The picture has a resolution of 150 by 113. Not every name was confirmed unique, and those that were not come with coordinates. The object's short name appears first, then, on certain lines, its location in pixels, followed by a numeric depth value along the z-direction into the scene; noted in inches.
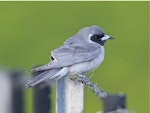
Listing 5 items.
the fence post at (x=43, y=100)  481.1
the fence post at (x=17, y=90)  486.7
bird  437.7
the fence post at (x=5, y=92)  477.7
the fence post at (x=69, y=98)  397.7
